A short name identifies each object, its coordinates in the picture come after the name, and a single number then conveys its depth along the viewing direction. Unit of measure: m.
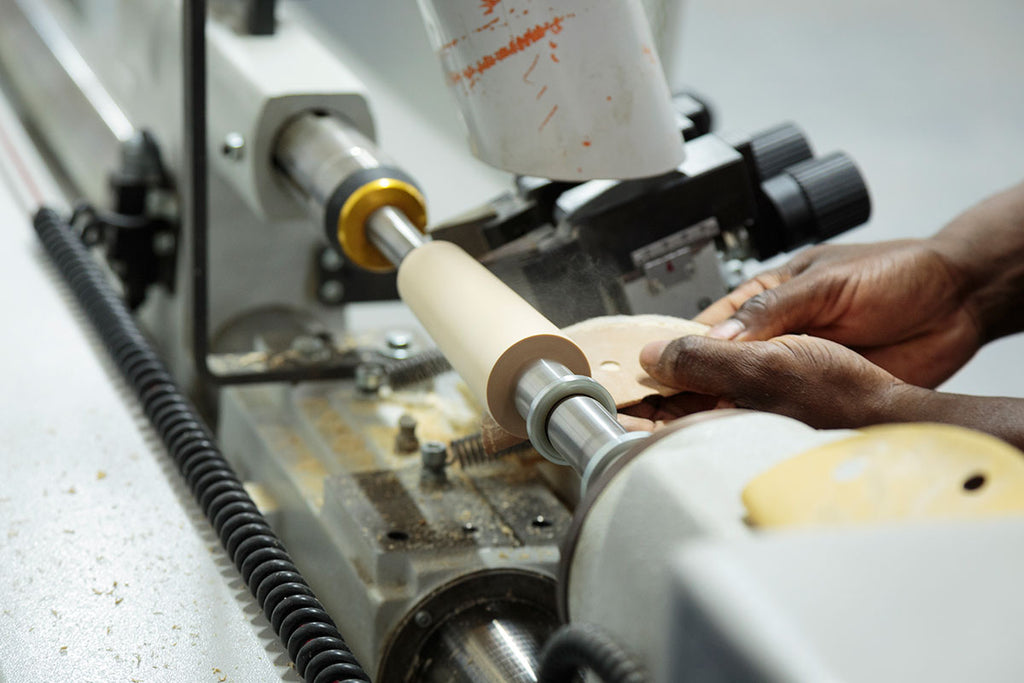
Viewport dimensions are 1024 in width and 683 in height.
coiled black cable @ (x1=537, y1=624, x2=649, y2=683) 0.92
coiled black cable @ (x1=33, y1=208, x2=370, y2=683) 1.09
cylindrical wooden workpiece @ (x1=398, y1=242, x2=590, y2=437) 1.06
